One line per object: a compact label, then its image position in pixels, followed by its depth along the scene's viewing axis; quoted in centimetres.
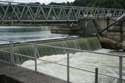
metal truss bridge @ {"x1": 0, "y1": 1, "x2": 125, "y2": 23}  3512
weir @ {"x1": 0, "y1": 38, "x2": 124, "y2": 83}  1119
